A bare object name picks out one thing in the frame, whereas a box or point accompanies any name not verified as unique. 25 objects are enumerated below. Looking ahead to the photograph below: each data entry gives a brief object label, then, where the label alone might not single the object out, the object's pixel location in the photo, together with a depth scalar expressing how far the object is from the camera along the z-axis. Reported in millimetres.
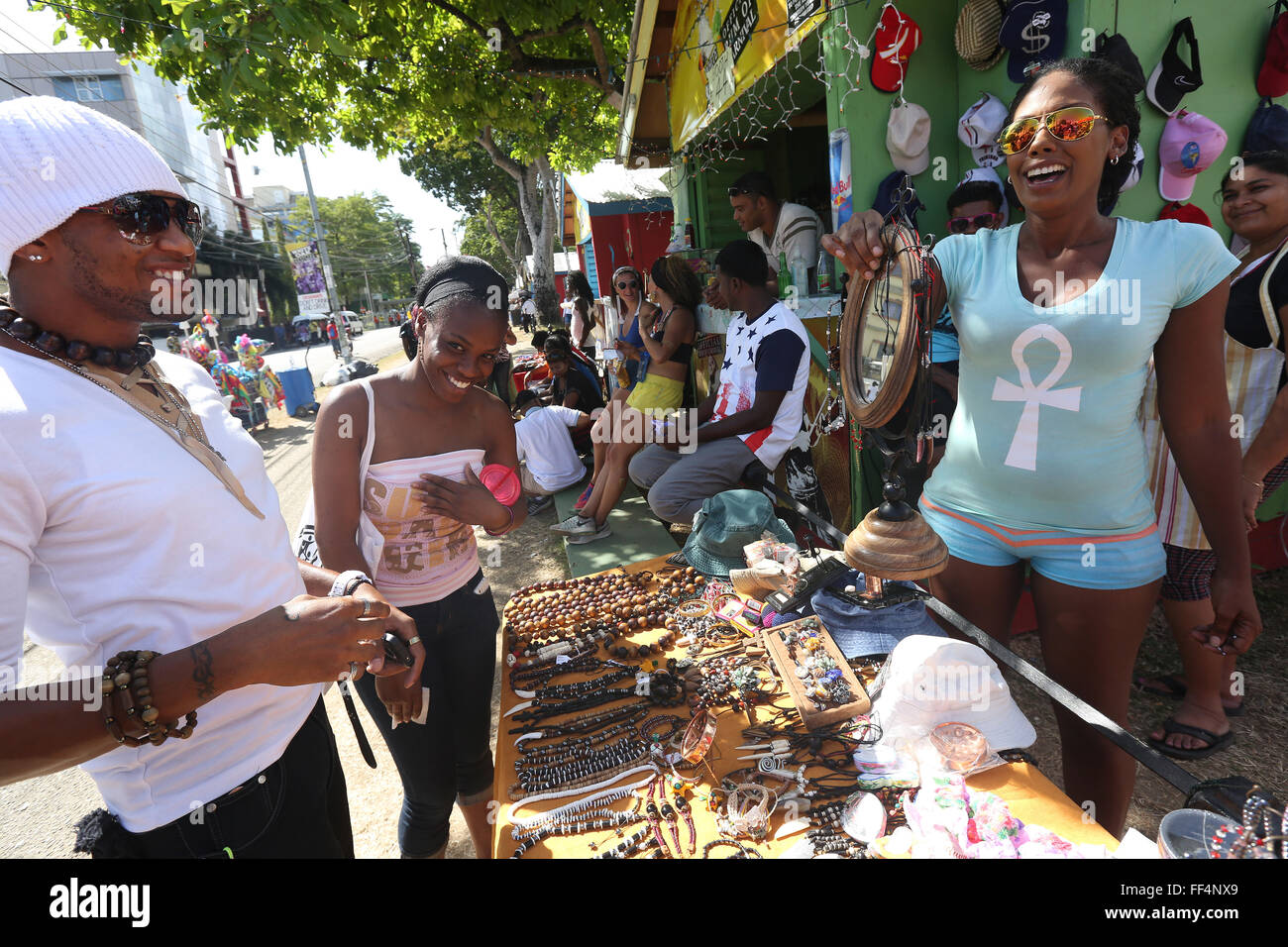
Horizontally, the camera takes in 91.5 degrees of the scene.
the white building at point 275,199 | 73062
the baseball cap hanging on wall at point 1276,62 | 3155
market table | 1560
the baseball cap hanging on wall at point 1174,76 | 3055
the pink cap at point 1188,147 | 3141
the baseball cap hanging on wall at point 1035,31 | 3062
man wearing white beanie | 1061
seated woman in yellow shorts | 5281
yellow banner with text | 4059
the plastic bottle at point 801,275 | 4871
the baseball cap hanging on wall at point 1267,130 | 3150
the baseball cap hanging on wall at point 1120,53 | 2842
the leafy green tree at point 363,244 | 67250
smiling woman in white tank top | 2113
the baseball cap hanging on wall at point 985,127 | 3506
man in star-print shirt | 4133
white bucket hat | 1739
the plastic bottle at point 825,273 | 4711
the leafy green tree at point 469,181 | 26328
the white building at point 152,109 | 31531
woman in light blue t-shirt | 1555
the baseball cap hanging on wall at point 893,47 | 3623
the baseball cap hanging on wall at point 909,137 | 3691
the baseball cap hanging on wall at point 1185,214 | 3248
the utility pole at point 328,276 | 17384
